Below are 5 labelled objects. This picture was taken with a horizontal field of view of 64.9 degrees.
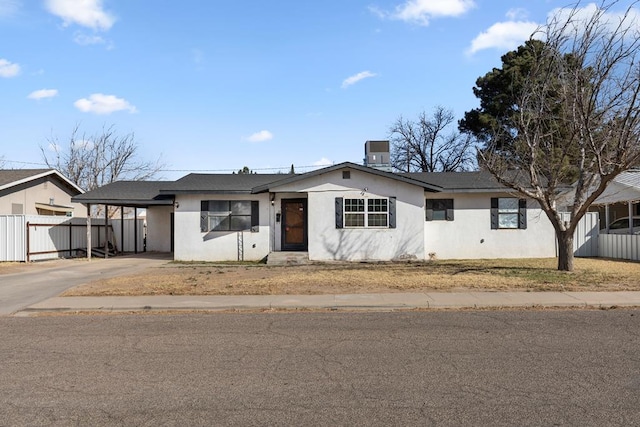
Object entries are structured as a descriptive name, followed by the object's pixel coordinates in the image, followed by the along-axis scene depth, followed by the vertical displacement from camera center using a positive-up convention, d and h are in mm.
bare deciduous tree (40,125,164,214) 44031 +4673
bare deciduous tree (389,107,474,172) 46244 +6374
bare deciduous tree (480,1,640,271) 13320 +2713
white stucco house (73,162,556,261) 20062 +40
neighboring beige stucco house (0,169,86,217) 24047 +1523
